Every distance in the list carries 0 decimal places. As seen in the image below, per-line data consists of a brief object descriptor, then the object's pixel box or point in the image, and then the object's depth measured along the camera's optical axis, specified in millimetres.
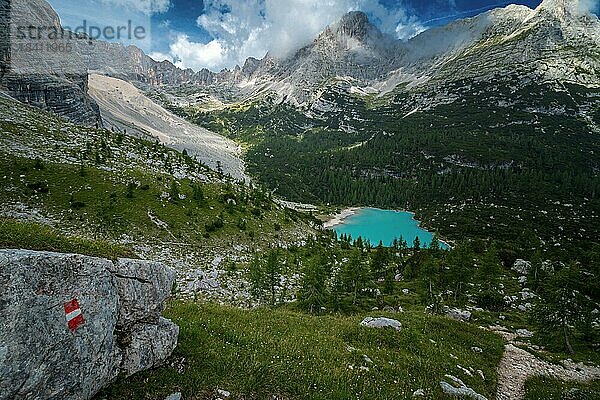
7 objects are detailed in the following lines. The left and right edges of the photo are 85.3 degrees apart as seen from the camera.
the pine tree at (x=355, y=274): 40969
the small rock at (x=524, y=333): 31523
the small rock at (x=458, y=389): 13492
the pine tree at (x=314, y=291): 32844
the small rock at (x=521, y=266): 63166
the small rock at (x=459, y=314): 35906
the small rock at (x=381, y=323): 19194
